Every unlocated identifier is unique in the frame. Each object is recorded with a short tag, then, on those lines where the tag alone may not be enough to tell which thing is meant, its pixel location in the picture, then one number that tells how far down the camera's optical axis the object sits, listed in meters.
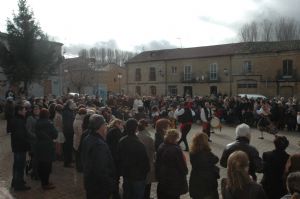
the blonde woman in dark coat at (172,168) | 4.06
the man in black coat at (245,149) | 4.02
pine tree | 19.97
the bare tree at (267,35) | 43.60
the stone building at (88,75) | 39.34
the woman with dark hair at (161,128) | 4.98
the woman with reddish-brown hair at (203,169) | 3.90
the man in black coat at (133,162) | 4.06
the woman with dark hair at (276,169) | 3.85
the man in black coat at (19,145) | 5.55
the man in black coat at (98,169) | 3.52
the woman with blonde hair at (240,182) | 2.92
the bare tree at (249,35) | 44.24
